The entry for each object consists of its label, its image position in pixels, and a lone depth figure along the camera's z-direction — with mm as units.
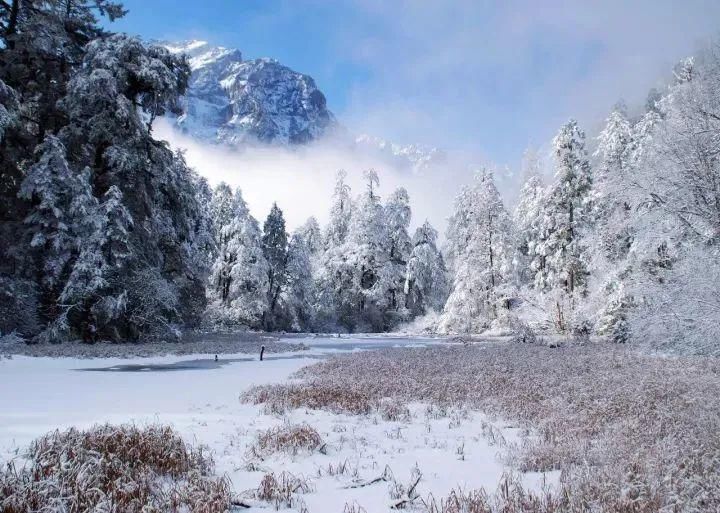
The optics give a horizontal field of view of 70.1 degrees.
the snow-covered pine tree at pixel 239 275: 48969
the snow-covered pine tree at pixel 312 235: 72562
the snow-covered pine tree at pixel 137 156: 25812
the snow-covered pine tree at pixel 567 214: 34719
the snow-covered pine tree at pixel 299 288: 53656
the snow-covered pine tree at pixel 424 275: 56812
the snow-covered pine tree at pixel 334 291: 56969
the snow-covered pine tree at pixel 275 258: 53281
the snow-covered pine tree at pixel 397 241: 58344
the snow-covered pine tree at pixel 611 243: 25578
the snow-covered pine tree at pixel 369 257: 56562
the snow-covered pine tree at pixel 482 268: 43500
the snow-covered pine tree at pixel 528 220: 38566
